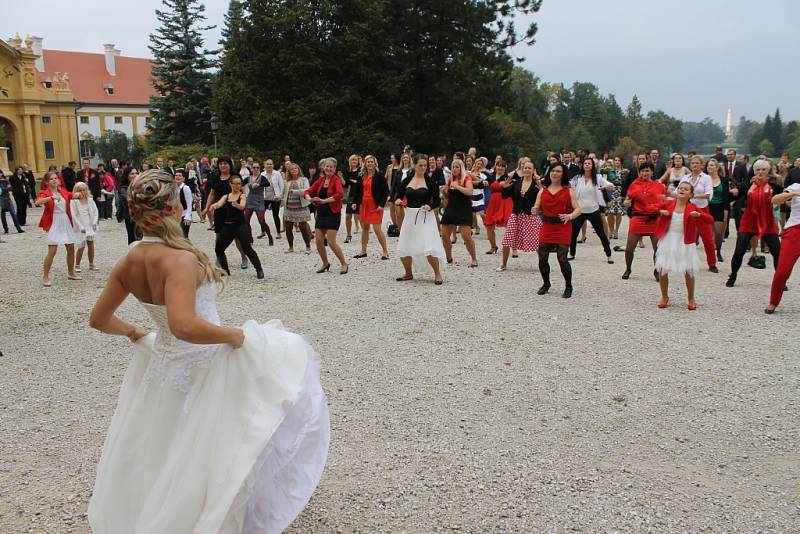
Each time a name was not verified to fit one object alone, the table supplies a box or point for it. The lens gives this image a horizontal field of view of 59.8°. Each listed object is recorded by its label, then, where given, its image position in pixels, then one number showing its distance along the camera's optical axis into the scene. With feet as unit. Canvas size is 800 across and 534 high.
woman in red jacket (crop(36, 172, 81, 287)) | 38.04
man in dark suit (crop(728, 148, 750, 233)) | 47.52
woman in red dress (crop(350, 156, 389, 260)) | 43.27
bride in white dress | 10.08
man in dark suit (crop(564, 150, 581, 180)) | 48.96
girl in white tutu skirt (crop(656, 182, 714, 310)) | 29.53
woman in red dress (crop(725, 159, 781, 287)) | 32.26
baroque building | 232.94
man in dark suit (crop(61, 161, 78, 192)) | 78.69
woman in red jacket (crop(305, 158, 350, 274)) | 38.96
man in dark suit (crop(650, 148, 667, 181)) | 50.44
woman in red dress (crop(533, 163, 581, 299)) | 32.68
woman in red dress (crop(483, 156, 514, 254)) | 45.80
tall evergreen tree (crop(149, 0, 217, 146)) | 167.84
